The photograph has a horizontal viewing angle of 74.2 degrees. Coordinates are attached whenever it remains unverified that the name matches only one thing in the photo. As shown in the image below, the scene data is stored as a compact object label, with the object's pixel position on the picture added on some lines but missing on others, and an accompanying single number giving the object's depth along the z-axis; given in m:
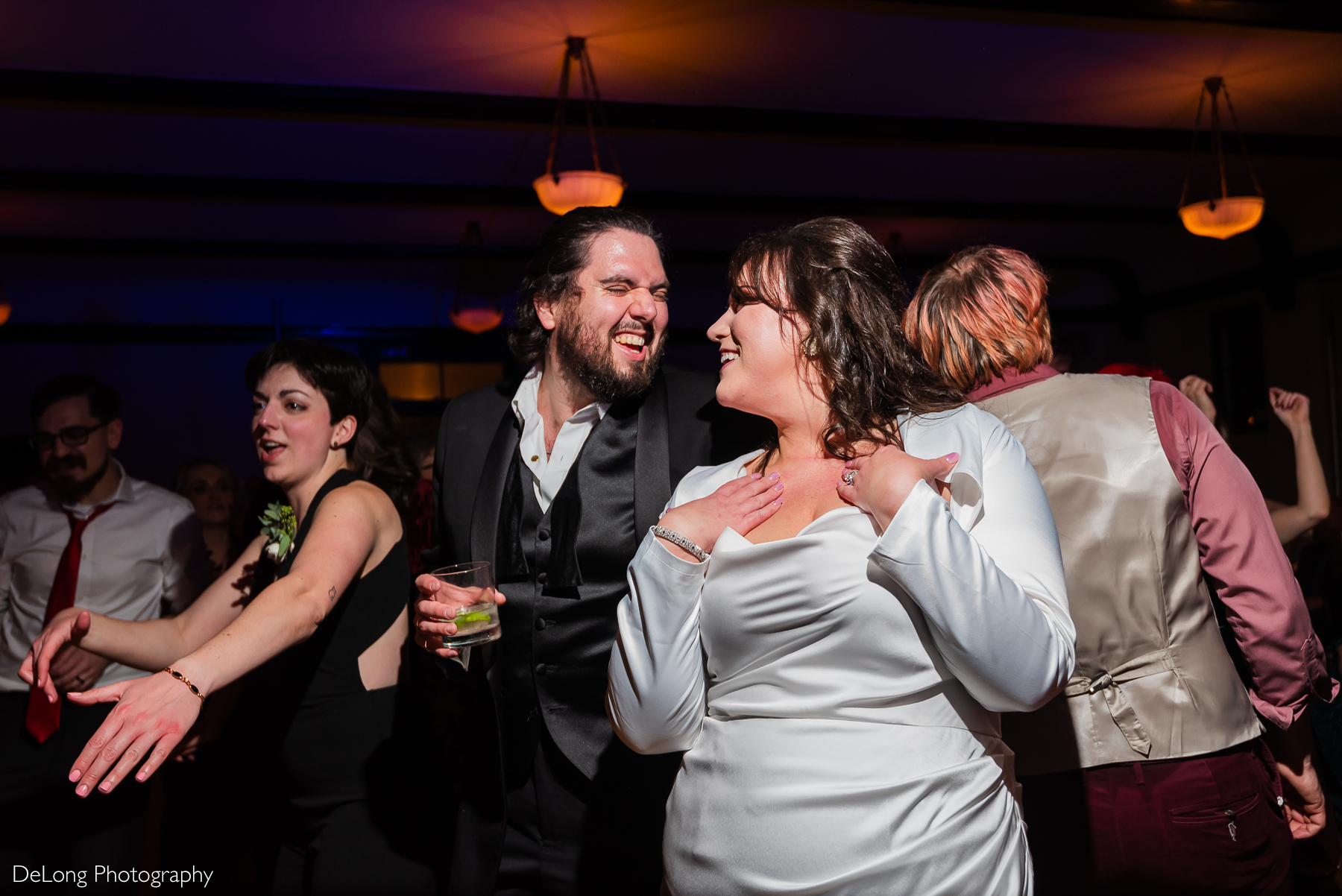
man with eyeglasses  2.62
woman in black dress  1.80
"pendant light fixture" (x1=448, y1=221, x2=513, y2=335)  8.15
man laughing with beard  1.77
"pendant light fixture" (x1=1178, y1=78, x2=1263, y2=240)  6.07
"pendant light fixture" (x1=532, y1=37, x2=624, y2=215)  5.06
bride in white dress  1.14
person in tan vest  1.56
